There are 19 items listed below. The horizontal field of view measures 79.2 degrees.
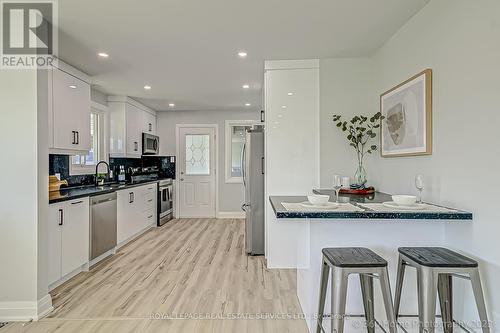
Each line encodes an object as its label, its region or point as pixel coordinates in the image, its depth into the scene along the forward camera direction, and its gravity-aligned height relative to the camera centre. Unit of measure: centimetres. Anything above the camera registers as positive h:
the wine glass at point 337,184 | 254 -17
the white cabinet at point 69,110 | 325 +62
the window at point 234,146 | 675 +41
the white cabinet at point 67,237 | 286 -75
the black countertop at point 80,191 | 298 -32
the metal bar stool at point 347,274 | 164 -61
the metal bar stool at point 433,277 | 159 -60
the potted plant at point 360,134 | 340 +34
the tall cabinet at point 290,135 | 358 +34
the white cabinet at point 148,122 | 608 +88
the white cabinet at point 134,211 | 434 -76
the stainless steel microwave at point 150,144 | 591 +41
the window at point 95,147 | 450 +28
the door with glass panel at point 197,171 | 677 -16
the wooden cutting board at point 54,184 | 337 -22
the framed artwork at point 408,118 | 232 +40
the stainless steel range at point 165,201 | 588 -76
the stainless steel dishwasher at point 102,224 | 353 -74
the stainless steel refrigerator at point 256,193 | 408 -39
